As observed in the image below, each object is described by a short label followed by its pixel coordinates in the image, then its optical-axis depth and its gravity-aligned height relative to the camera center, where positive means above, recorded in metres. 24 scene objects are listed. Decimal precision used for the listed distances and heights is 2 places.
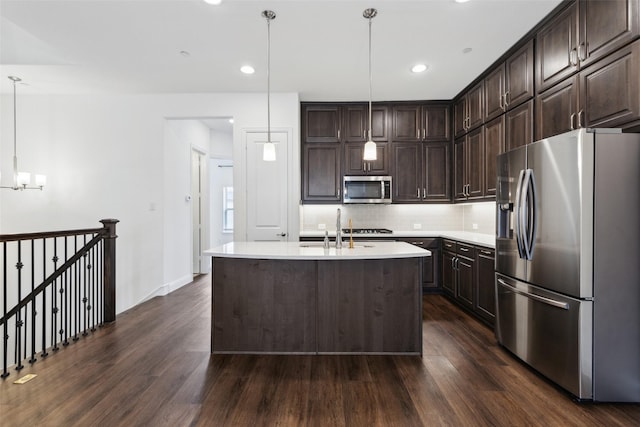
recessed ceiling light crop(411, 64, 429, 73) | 3.81 +1.72
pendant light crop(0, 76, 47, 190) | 4.21 +0.47
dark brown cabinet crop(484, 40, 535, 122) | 3.16 +1.39
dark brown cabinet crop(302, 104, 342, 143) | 5.01 +1.43
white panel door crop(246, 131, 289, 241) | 4.70 +0.31
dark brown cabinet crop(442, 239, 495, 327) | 3.41 -0.74
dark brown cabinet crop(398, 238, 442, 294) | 4.64 -0.73
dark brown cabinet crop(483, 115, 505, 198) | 3.70 +0.77
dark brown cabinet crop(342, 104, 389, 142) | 5.02 +1.39
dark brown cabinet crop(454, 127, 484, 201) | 4.17 +0.67
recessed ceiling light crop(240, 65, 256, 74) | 3.85 +1.72
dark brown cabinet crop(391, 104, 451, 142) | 5.02 +1.41
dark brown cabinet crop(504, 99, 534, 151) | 3.15 +0.89
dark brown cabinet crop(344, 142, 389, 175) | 5.01 +0.79
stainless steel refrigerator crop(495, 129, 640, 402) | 2.09 -0.31
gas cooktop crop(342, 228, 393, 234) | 4.82 -0.25
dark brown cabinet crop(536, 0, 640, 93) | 2.15 +1.33
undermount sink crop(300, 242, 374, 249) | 3.15 -0.31
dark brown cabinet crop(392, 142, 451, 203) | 5.04 +0.61
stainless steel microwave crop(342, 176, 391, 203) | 4.95 +0.38
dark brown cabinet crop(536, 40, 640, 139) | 2.12 +0.87
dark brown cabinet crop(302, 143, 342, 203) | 5.00 +0.61
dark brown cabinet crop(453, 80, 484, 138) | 4.15 +1.41
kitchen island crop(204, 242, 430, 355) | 2.82 -0.77
